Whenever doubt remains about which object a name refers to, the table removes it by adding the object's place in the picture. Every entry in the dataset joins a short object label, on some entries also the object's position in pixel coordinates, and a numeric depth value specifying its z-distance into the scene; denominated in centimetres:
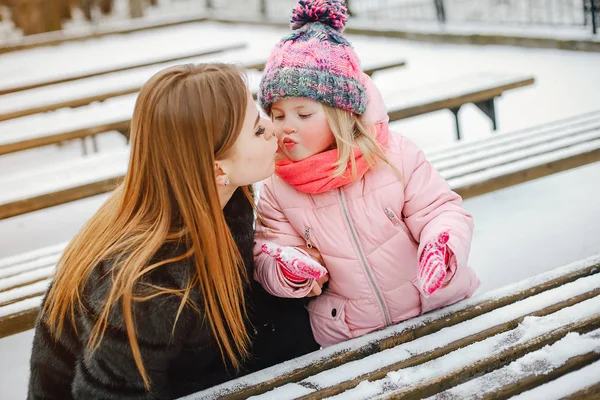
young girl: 192
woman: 157
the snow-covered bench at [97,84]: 514
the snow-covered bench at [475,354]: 143
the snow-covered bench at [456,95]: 414
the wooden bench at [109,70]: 612
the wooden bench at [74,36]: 1102
